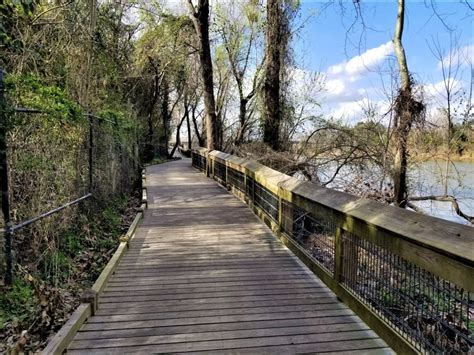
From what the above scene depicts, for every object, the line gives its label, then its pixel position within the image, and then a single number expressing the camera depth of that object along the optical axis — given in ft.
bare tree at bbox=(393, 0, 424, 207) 26.22
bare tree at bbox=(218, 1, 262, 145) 60.75
